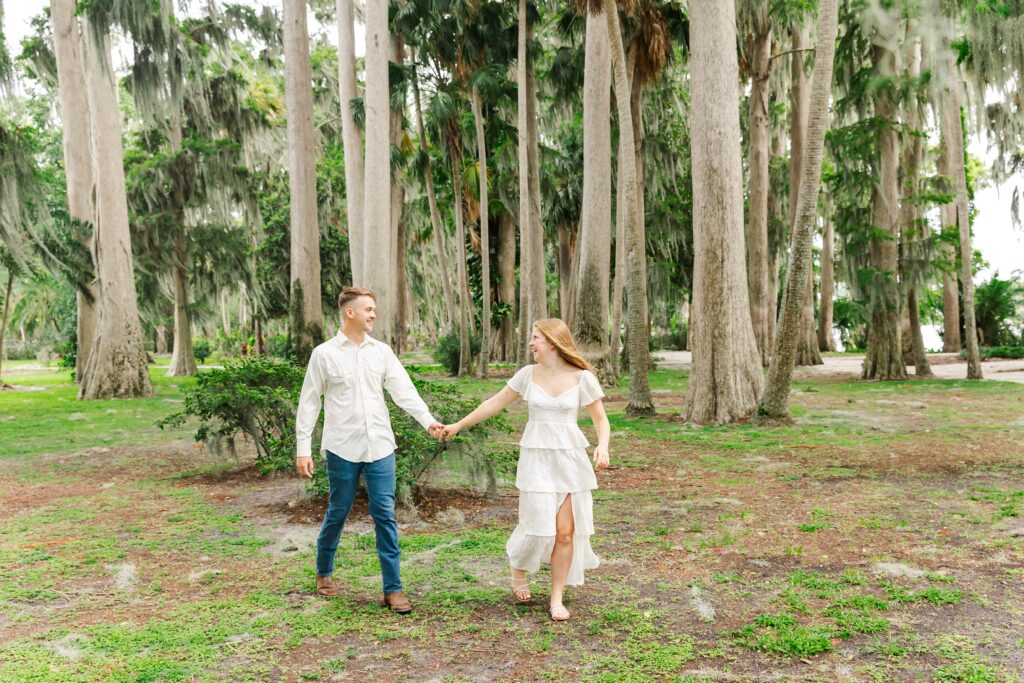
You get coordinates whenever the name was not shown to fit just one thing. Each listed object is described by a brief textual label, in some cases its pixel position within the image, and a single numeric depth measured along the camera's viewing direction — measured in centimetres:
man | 422
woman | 412
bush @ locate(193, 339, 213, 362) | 3775
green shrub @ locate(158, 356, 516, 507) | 617
